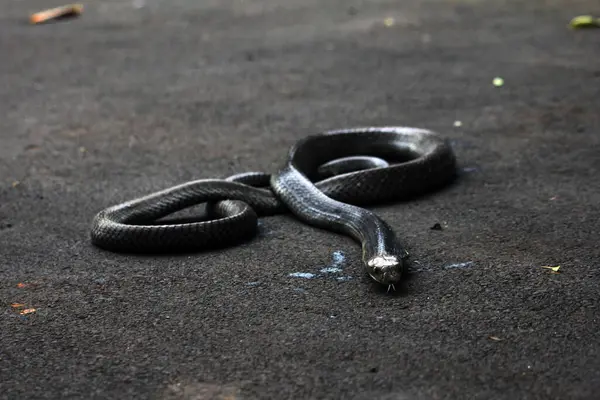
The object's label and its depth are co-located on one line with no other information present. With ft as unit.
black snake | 17.71
